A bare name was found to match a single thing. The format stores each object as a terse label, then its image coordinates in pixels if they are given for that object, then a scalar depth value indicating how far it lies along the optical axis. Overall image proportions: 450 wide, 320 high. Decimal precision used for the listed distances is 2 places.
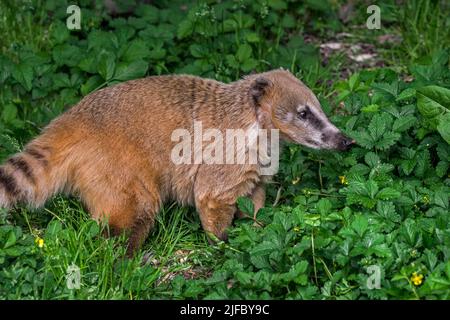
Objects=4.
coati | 6.03
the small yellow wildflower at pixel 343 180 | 6.28
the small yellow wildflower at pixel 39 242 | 5.60
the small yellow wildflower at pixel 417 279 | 5.02
